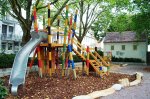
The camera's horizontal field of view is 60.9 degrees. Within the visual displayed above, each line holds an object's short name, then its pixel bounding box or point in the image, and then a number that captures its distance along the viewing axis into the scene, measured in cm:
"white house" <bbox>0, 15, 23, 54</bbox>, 2169
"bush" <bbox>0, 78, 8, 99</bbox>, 369
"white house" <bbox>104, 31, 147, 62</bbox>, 2051
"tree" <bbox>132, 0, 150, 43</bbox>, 1263
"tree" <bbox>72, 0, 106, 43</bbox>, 1645
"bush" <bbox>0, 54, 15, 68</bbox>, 836
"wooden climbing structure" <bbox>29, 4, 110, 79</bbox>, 702
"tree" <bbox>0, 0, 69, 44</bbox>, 796
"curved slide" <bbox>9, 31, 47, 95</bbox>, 467
